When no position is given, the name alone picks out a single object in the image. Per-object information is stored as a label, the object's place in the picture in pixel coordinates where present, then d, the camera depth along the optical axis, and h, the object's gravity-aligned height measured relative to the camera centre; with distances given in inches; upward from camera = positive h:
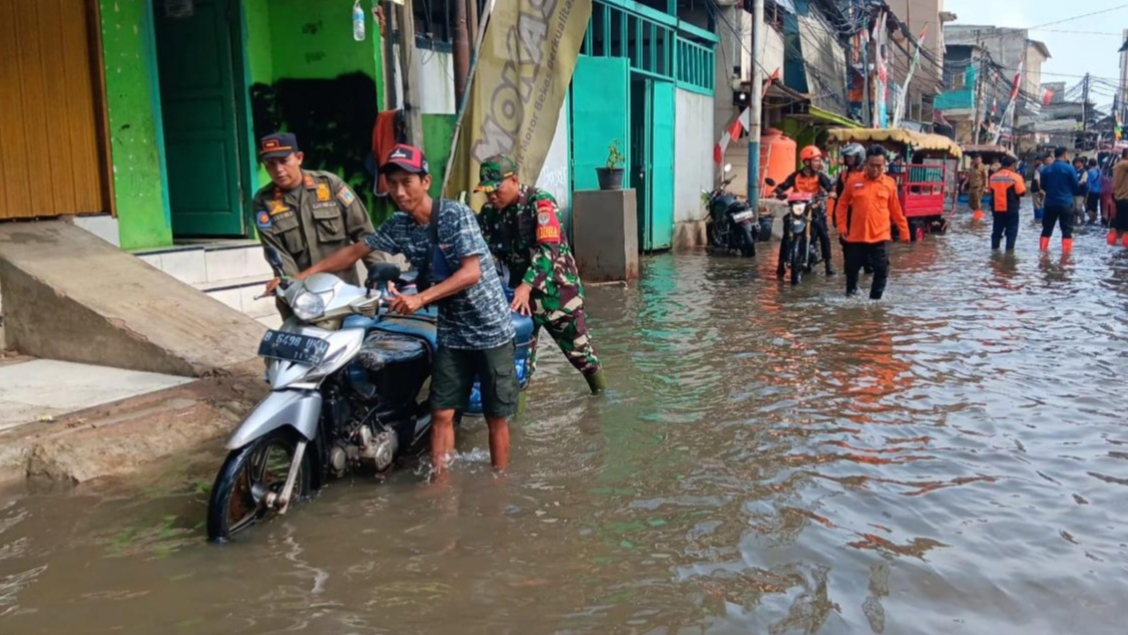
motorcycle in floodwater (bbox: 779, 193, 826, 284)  466.3 -20.5
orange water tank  832.9 +29.6
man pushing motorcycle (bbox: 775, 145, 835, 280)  476.1 +3.3
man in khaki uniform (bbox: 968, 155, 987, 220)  1056.8 -0.8
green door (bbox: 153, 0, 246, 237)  342.6 +32.3
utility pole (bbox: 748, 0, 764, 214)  681.6 +52.6
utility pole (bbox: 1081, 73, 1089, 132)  2174.0 +174.8
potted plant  486.0 +9.0
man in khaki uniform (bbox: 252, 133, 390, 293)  200.2 -2.6
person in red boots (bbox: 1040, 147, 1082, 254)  595.5 -4.8
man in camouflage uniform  209.3 -13.9
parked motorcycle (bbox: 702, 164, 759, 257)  600.4 -21.5
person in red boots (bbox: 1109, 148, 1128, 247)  610.5 -16.2
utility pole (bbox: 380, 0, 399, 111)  354.6 +54.5
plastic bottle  341.1 +65.5
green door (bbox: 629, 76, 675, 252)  602.5 +26.0
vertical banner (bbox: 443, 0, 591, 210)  311.4 +37.4
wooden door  270.1 +28.7
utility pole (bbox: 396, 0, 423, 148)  310.0 +42.1
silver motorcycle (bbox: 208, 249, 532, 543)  151.8 -35.6
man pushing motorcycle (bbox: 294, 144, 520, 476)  167.2 -17.7
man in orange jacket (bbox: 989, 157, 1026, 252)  596.1 -8.7
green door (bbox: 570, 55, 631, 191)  529.3 +47.3
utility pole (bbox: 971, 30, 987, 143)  1724.2 +149.7
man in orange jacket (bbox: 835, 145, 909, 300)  386.6 -11.8
